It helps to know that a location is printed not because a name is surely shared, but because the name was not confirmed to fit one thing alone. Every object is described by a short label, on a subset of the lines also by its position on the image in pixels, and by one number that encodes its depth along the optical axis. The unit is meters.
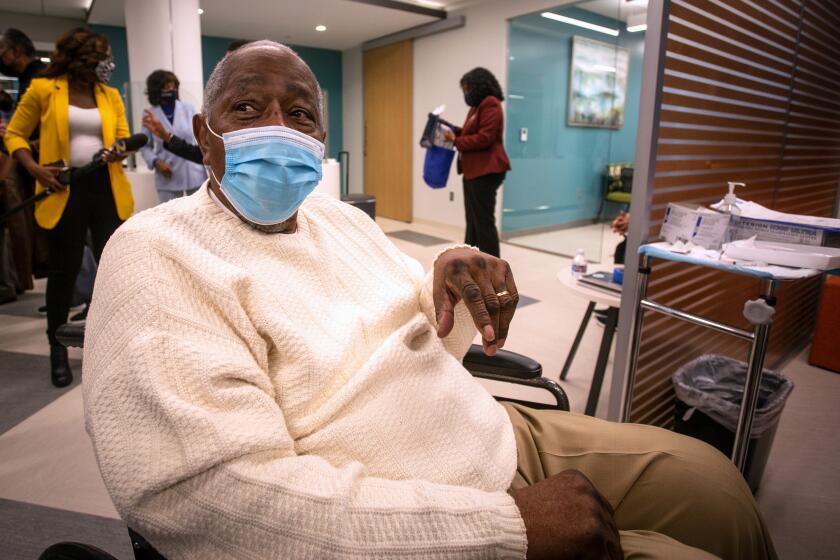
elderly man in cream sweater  0.61
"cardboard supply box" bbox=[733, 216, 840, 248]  1.36
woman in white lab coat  3.22
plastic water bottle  2.14
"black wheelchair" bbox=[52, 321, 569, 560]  1.12
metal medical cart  1.32
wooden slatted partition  1.61
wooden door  7.14
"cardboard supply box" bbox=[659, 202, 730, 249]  1.49
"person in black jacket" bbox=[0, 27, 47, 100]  2.75
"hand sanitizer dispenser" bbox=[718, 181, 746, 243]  1.52
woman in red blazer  3.97
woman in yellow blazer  2.20
